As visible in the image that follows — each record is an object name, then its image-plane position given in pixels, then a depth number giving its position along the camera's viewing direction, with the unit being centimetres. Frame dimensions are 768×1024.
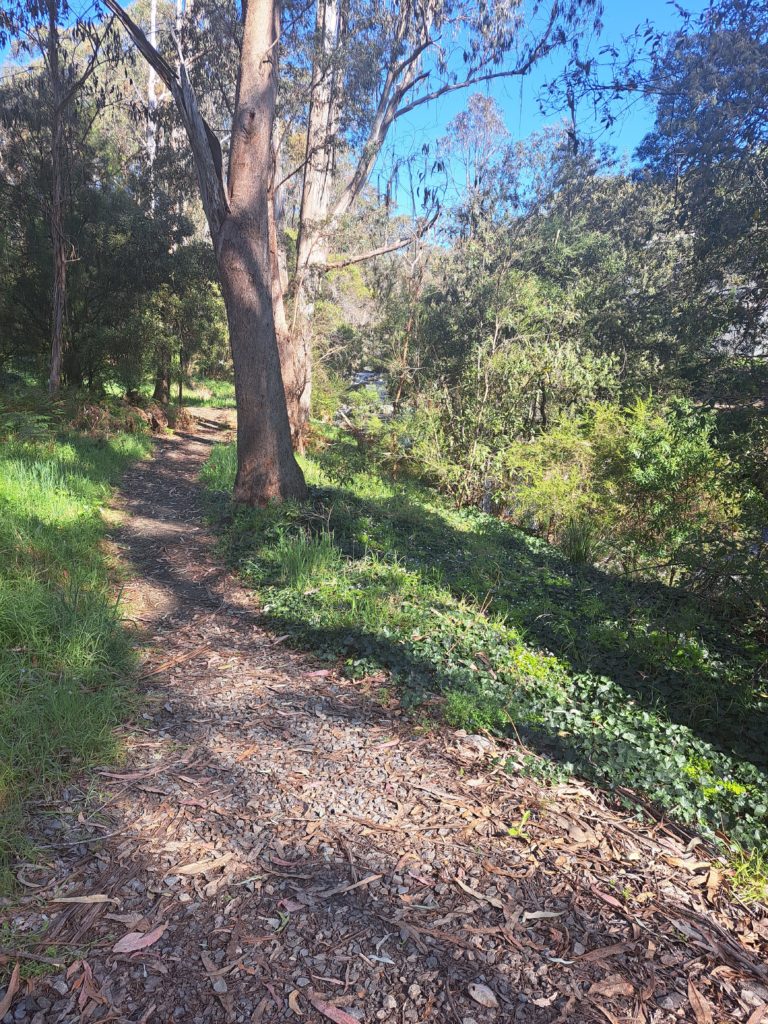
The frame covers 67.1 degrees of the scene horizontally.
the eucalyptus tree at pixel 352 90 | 1048
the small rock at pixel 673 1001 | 177
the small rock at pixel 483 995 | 174
